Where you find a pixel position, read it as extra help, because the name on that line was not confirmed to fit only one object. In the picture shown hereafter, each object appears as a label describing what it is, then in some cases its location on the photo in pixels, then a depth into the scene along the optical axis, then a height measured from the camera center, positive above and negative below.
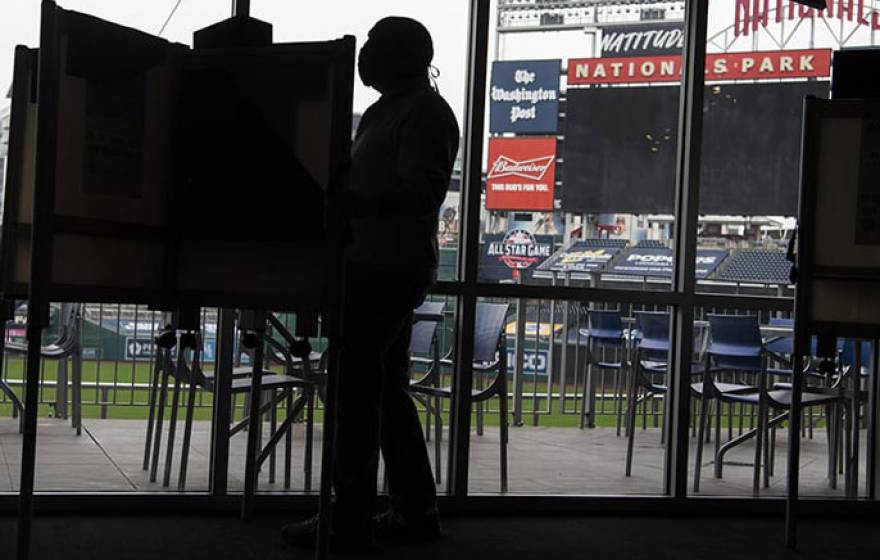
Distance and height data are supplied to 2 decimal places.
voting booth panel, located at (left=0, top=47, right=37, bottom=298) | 2.84 +0.18
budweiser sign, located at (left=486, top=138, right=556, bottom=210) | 4.31 +0.38
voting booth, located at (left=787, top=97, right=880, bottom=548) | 3.68 +0.22
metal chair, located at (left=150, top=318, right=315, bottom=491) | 4.02 -0.46
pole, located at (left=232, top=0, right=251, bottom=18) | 4.03 +0.88
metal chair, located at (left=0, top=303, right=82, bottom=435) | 4.79 -0.40
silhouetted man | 3.20 +0.05
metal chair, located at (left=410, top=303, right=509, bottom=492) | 4.31 -0.30
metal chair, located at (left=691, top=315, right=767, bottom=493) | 4.99 -0.25
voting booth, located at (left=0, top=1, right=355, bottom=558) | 2.58 +0.20
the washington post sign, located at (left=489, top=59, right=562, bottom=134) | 4.30 +0.67
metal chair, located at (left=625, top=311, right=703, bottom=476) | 5.07 -0.35
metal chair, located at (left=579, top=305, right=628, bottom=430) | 5.08 -0.25
